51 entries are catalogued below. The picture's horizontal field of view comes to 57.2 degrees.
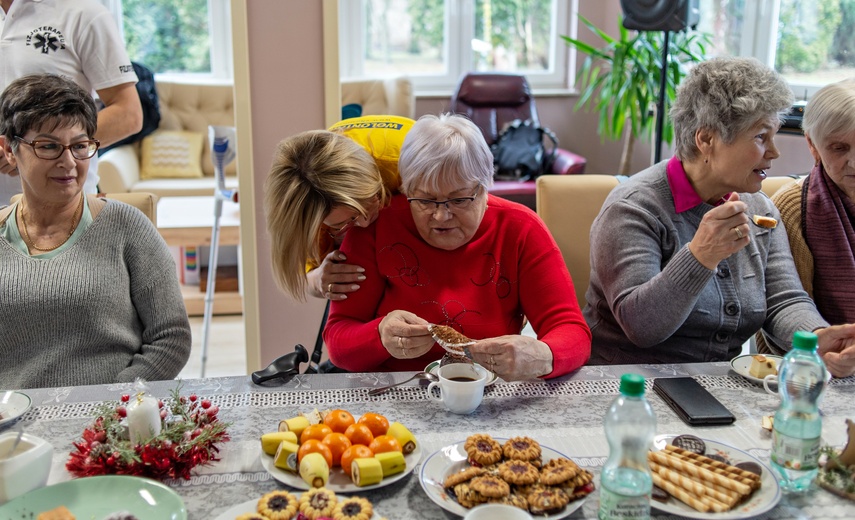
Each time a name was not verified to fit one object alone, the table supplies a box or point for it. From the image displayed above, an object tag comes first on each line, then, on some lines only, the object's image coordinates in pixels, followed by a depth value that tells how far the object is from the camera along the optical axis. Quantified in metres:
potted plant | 4.38
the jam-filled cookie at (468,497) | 1.02
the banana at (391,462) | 1.09
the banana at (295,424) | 1.18
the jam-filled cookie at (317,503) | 0.96
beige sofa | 5.17
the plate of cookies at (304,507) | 0.96
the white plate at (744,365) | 1.45
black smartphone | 1.29
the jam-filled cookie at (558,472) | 1.04
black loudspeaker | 3.23
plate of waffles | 1.02
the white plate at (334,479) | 1.07
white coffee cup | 1.29
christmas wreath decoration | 1.11
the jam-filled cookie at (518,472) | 1.04
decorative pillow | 5.16
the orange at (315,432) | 1.14
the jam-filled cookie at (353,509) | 0.96
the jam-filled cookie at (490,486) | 1.02
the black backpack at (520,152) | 4.94
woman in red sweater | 1.52
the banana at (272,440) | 1.14
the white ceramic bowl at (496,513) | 0.96
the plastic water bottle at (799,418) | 1.06
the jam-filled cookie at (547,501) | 1.00
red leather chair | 5.19
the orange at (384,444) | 1.11
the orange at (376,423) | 1.18
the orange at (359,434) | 1.14
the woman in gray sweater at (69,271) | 1.59
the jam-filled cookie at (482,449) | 1.11
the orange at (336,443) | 1.11
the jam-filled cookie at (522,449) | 1.11
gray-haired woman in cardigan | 1.62
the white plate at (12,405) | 1.29
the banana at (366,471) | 1.06
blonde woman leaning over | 1.52
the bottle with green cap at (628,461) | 0.94
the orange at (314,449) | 1.09
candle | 1.15
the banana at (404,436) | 1.16
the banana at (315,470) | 1.06
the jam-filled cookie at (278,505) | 0.96
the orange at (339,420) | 1.18
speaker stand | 3.40
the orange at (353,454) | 1.09
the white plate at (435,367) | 1.42
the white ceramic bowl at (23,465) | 1.00
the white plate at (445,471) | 1.02
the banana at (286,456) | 1.10
